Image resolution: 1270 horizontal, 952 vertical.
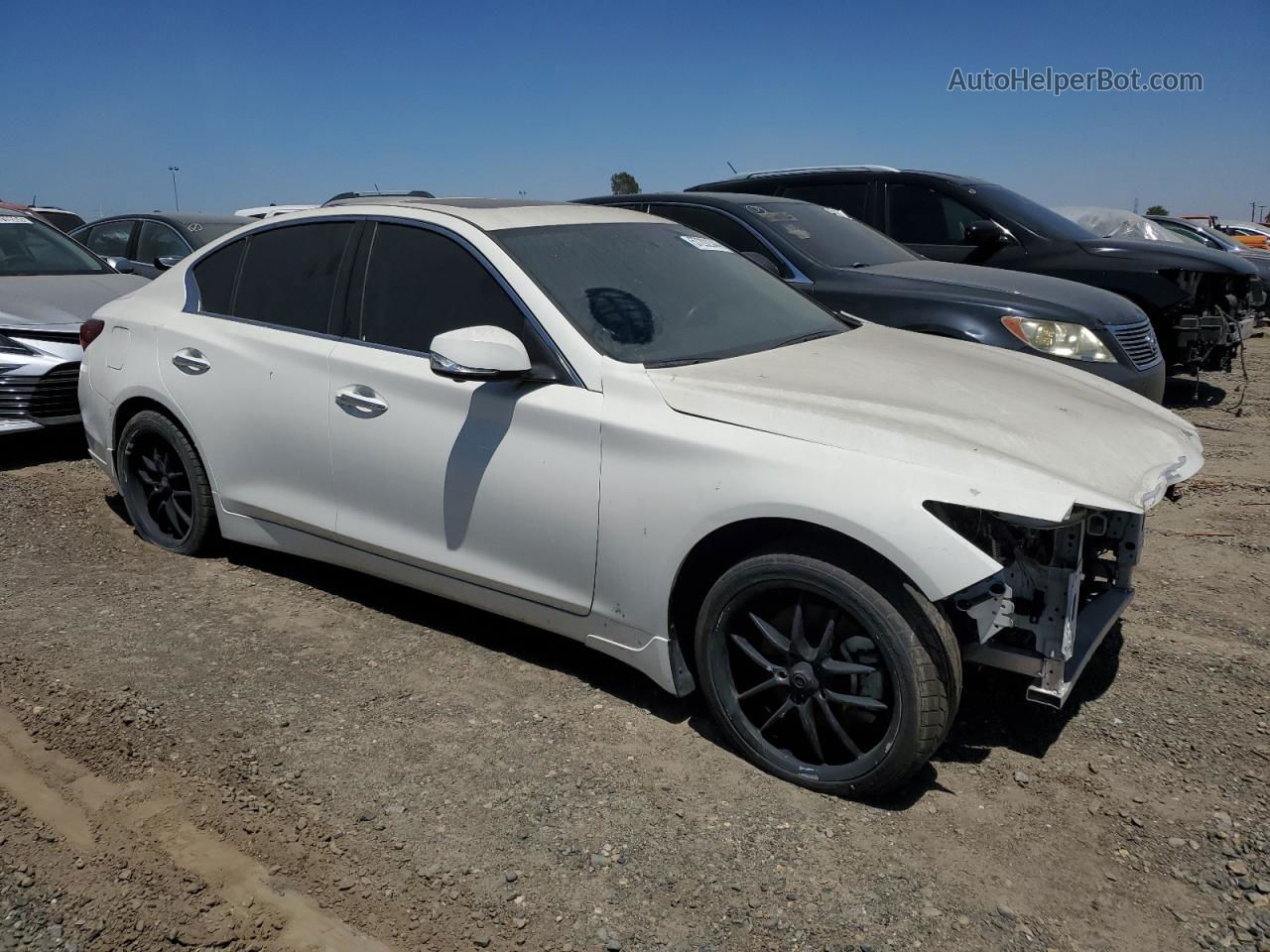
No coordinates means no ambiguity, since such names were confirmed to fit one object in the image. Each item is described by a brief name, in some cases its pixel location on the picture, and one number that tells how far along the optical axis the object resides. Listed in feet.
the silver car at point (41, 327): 21.30
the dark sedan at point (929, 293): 19.67
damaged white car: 9.35
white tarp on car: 42.63
